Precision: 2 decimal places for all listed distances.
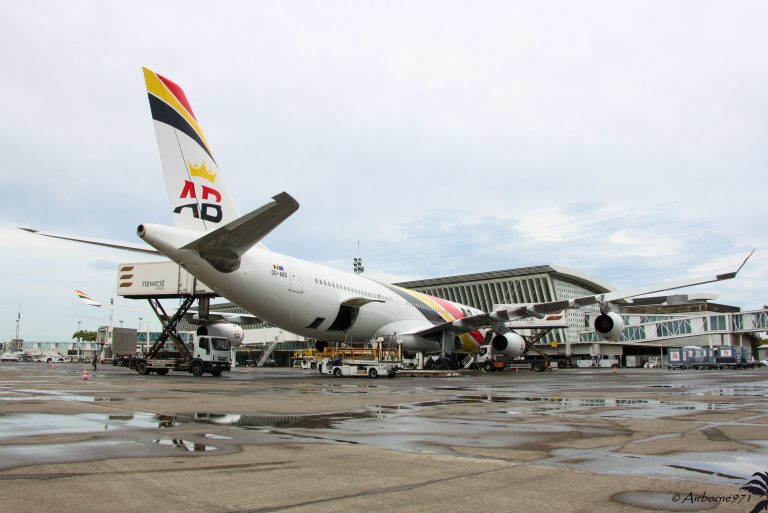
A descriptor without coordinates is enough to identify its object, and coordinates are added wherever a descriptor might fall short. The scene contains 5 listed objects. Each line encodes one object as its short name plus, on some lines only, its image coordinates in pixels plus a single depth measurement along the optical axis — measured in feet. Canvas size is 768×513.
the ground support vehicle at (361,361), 93.67
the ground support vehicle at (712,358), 212.43
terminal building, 279.69
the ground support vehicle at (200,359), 107.04
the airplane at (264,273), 67.87
